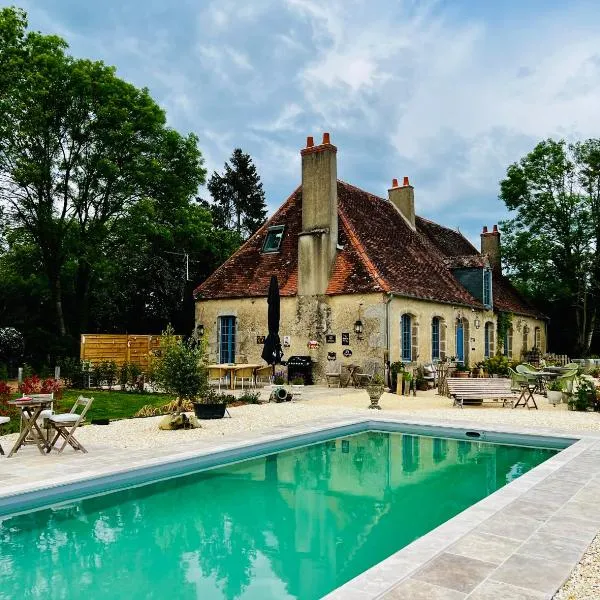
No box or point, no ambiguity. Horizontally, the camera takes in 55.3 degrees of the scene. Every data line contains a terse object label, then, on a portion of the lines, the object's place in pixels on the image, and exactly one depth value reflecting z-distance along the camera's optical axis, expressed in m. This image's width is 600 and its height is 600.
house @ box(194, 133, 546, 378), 19.28
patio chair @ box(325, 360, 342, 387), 19.21
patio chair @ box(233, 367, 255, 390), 18.44
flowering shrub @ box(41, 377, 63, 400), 10.96
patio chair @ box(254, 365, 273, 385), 19.35
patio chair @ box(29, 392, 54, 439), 8.30
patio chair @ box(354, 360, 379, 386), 18.89
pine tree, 44.06
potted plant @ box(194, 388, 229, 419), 12.08
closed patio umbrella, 17.94
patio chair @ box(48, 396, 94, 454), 8.20
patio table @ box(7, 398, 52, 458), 8.10
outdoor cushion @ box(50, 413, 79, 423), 8.16
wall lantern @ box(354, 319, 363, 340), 18.97
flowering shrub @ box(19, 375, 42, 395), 10.26
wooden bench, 15.03
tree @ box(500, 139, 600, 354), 31.83
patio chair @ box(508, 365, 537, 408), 14.79
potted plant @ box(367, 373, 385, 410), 14.01
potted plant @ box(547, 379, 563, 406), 14.91
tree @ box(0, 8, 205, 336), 21.62
